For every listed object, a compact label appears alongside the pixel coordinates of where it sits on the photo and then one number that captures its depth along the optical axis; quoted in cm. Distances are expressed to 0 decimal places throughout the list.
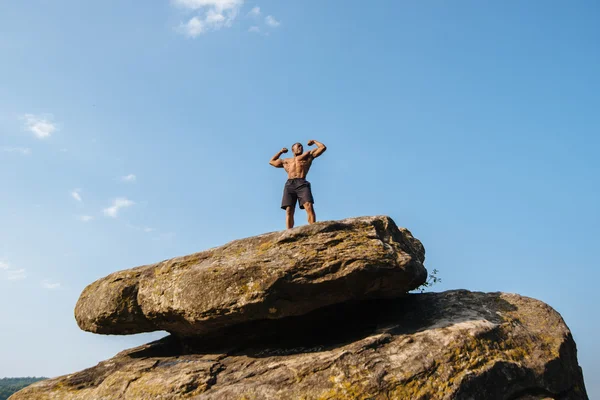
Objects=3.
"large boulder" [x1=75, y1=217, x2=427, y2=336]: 1090
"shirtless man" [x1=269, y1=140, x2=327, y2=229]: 1521
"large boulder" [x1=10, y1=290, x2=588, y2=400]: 981
